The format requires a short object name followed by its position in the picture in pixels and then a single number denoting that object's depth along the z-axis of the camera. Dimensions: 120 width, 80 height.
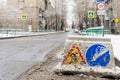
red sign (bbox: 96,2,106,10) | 16.23
